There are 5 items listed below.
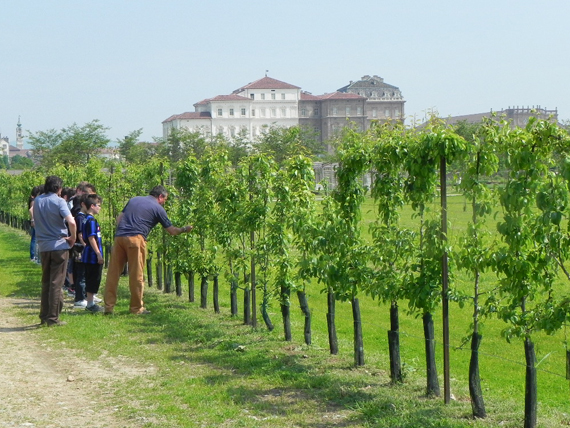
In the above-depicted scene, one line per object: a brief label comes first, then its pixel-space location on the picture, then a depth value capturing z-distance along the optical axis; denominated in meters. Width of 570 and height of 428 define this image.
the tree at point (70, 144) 57.22
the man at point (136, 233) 10.91
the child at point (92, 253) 11.44
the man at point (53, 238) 10.34
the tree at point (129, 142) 73.40
